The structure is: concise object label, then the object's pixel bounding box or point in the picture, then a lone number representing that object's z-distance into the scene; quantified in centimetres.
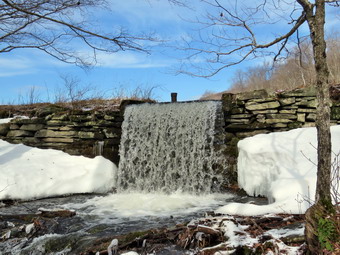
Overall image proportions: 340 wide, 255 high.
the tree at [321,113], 257
